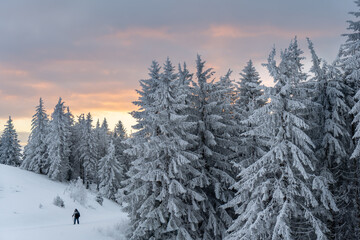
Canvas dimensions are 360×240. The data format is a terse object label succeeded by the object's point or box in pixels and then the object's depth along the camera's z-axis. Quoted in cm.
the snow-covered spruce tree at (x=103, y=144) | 6831
